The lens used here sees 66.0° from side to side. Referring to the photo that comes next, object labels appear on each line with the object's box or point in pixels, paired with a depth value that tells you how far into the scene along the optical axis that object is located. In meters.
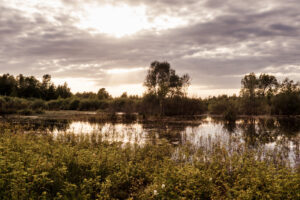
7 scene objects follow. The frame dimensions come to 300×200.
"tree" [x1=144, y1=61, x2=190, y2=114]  43.44
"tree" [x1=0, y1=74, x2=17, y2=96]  71.56
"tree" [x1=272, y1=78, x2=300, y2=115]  46.41
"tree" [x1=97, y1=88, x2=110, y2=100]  95.88
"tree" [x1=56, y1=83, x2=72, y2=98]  84.16
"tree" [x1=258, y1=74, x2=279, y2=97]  62.51
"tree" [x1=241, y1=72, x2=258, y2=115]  48.81
